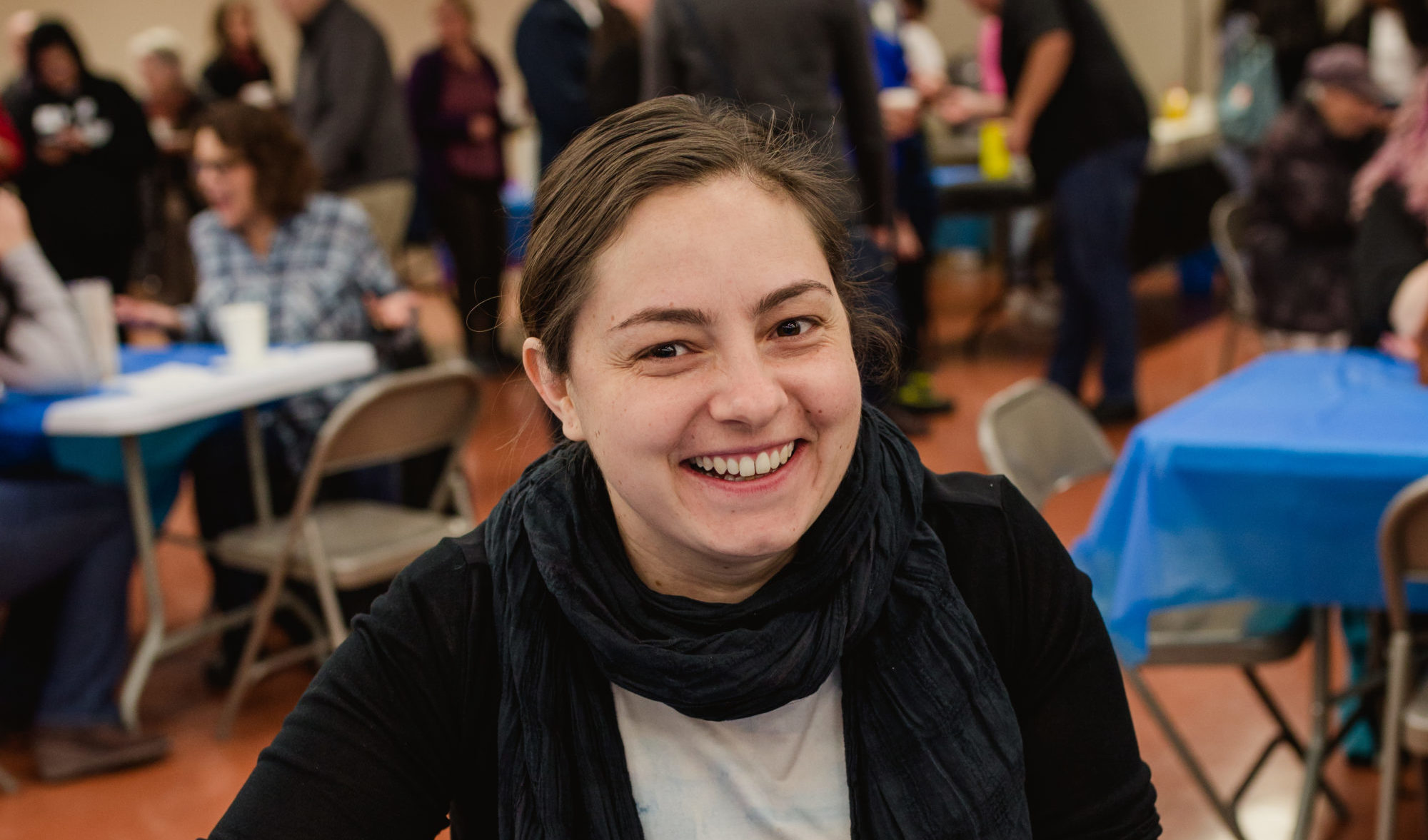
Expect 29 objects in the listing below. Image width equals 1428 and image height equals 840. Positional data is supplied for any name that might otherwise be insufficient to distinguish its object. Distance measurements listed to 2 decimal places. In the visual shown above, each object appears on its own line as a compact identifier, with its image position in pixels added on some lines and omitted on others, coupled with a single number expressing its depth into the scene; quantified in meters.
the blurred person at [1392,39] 5.79
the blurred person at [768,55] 3.26
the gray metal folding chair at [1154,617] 2.16
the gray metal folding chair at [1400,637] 1.80
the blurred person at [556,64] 5.14
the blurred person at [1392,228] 2.71
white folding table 2.74
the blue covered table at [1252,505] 2.00
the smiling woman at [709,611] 1.04
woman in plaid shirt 3.35
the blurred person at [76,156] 5.60
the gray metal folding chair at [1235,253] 4.77
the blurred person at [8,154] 3.64
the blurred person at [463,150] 6.35
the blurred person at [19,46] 5.71
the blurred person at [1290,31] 6.73
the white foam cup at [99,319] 2.98
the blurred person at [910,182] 5.11
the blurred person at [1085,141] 4.65
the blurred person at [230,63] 7.11
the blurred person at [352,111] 4.86
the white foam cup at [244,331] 3.09
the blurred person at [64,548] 2.84
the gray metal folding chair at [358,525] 2.77
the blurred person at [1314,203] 4.47
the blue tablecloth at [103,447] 2.79
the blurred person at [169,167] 7.64
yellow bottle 6.74
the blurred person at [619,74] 4.08
